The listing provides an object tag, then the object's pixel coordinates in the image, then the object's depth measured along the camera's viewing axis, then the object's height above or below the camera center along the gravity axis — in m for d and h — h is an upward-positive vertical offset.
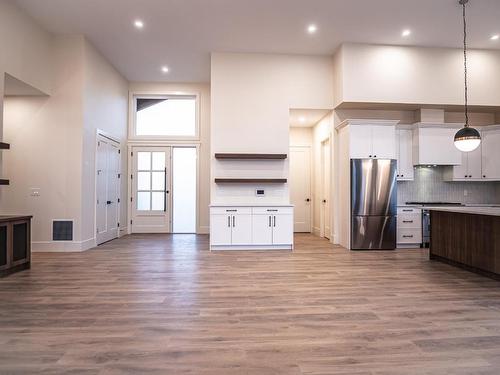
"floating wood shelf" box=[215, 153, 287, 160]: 5.79 +0.77
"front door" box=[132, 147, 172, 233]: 7.91 +0.14
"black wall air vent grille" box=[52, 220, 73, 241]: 5.39 -0.61
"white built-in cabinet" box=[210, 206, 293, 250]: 5.57 -0.60
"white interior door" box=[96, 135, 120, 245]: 6.12 +0.15
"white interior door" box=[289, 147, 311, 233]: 8.16 +0.26
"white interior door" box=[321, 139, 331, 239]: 6.86 +0.18
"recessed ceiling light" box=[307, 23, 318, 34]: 5.22 +2.96
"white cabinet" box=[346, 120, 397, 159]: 5.81 +1.11
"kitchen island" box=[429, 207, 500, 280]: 3.73 -0.60
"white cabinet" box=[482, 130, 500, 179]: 6.27 +0.86
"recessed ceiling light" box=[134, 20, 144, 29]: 5.06 +2.95
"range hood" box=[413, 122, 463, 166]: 6.11 +1.06
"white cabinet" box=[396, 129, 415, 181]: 6.26 +0.88
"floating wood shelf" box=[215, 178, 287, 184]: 5.83 +0.30
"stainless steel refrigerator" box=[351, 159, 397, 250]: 5.72 -0.16
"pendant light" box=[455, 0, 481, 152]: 4.25 +0.82
